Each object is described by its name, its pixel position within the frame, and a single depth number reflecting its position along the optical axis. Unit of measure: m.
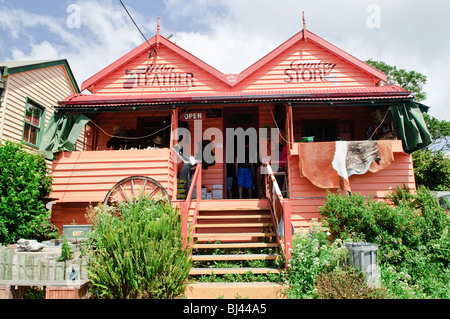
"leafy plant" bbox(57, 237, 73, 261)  4.85
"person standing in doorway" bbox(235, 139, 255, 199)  9.25
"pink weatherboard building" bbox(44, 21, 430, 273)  7.86
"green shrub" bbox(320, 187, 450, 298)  5.22
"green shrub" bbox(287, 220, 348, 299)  4.89
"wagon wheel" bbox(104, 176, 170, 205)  7.87
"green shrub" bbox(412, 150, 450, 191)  13.31
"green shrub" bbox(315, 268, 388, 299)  4.30
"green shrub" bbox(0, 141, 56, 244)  6.47
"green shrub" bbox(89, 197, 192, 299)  4.36
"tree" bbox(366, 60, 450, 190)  13.32
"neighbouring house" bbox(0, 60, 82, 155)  9.93
